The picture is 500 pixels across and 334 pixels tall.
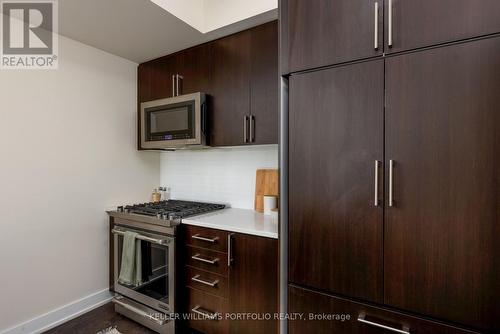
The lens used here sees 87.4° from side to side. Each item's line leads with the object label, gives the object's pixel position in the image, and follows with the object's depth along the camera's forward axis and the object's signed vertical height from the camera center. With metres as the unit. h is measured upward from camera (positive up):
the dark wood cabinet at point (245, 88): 1.89 +0.59
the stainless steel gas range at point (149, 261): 1.90 -0.76
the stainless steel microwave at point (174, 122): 2.11 +0.36
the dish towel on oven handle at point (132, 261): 2.05 -0.77
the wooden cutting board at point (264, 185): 2.23 -0.17
